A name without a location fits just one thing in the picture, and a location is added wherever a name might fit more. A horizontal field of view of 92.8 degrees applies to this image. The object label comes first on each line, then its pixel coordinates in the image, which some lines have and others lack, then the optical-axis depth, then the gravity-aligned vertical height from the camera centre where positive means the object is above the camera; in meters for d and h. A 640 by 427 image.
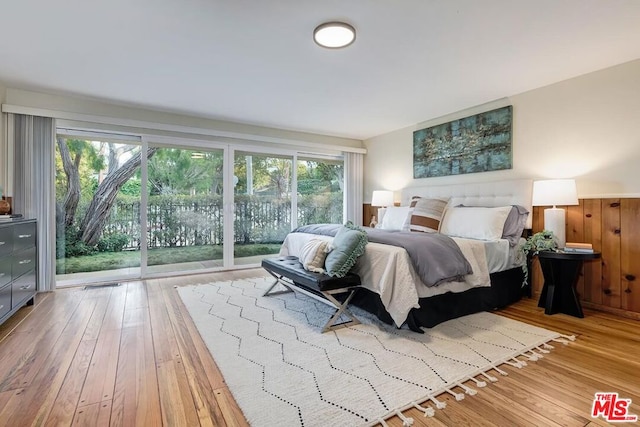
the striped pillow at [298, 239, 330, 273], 2.65 -0.41
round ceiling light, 2.24 +1.34
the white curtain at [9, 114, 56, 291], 3.50 +0.35
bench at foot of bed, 2.38 -0.60
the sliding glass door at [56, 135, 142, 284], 4.02 +0.01
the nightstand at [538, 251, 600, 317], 2.77 -0.66
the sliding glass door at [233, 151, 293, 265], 5.00 +0.09
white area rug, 1.55 -0.98
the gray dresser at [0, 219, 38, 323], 2.50 -0.50
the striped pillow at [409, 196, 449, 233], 3.63 -0.06
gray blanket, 2.35 -0.37
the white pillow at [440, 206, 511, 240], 3.23 -0.14
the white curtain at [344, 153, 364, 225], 5.93 +0.47
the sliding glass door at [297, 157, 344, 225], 5.62 +0.37
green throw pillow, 2.47 -0.36
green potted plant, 2.86 -0.31
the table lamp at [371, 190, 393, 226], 5.18 +0.18
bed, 2.37 -0.52
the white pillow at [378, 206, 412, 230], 4.09 -0.12
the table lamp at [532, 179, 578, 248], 2.87 +0.11
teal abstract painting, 3.77 +0.89
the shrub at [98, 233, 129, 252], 4.32 -0.47
